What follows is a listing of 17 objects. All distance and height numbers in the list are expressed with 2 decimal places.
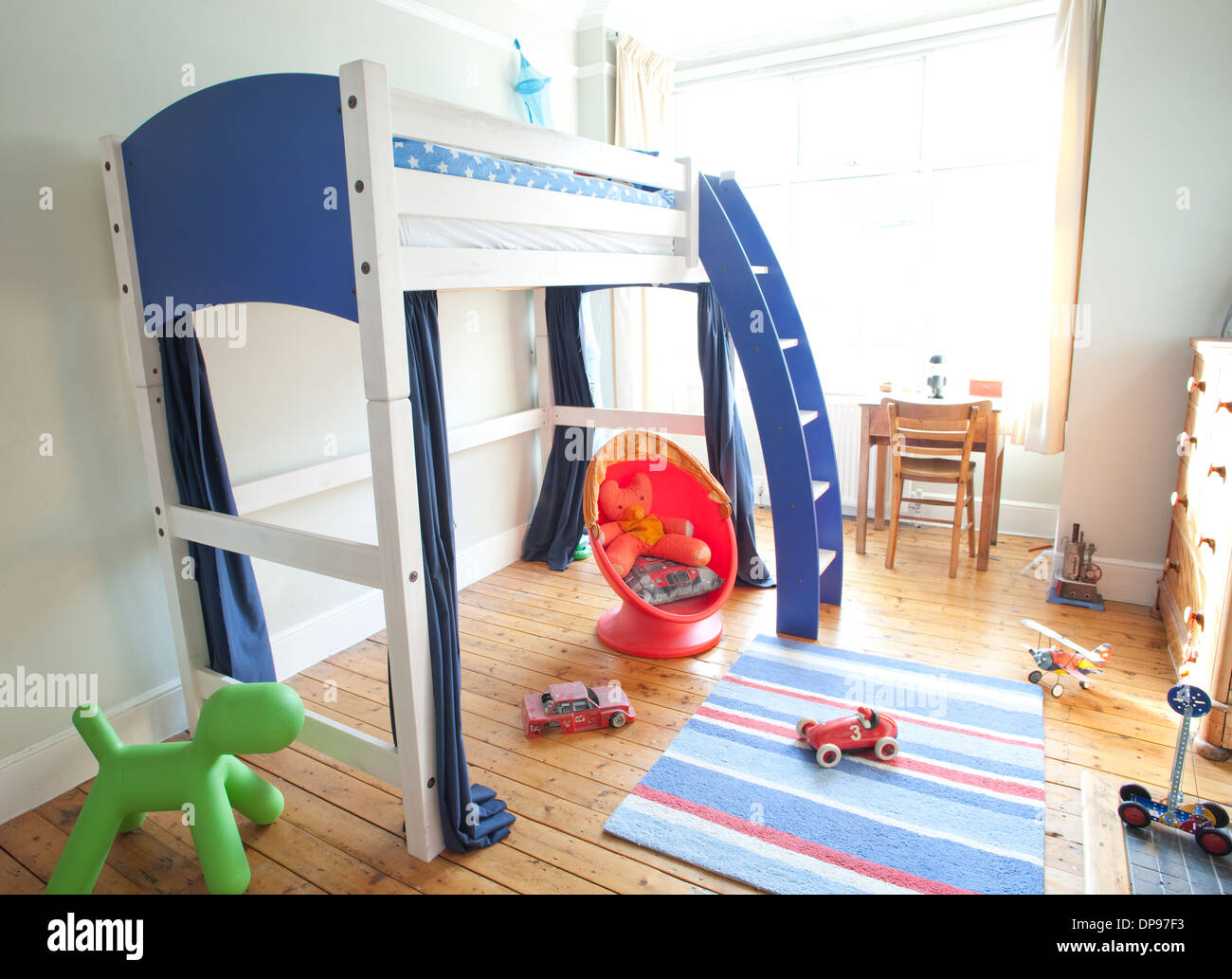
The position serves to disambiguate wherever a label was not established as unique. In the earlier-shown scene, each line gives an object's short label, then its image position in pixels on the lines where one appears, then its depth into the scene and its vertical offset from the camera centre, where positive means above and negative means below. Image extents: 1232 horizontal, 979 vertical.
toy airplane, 2.60 -1.11
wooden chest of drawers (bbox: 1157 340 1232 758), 2.19 -0.69
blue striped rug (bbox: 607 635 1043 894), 1.82 -1.21
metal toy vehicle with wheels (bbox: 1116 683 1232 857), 1.73 -1.11
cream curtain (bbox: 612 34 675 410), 4.09 +1.00
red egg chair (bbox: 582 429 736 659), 2.88 -0.78
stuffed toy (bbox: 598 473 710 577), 3.10 -0.79
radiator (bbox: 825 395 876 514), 4.39 -0.59
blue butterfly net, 3.57 +1.12
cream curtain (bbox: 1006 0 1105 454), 3.16 +0.29
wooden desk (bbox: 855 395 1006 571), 3.55 -0.64
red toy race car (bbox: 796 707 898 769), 2.22 -1.13
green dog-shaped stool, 1.70 -0.95
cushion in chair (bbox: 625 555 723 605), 2.99 -0.94
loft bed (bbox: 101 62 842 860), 1.57 +0.23
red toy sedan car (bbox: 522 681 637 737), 2.40 -1.14
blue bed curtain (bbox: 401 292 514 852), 1.80 -0.53
